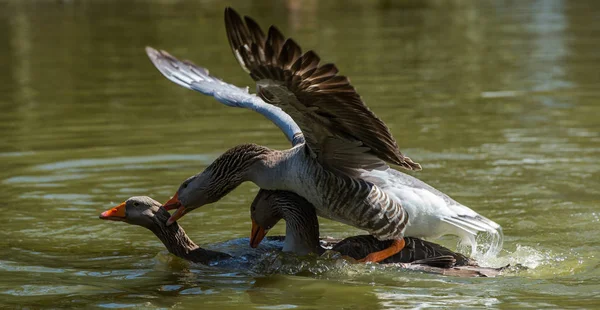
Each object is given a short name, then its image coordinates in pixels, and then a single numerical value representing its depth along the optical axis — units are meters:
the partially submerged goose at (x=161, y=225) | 15.42
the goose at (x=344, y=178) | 13.27
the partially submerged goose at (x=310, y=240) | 15.12
